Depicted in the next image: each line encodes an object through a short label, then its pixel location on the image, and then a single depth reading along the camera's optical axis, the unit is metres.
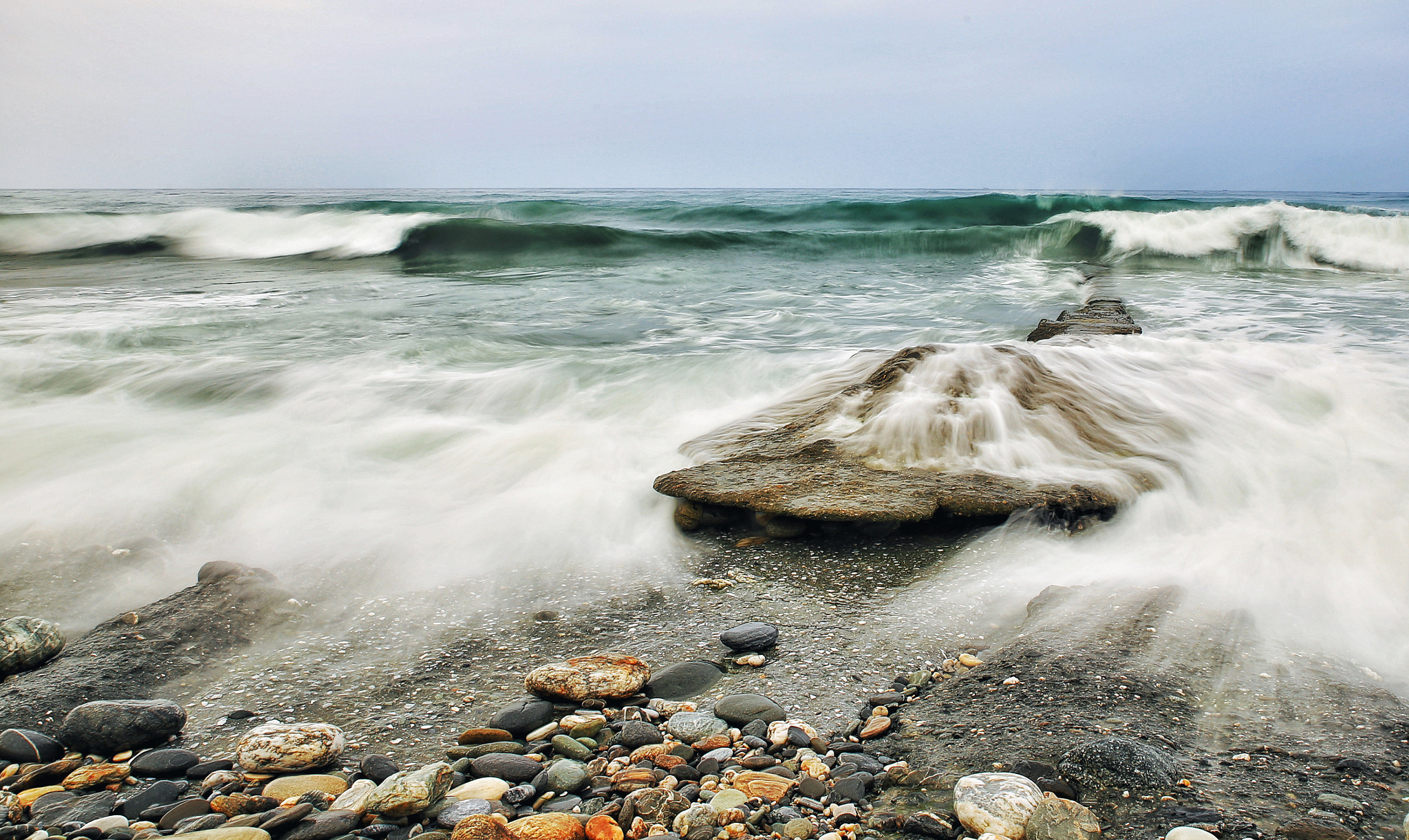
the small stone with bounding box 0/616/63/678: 2.00
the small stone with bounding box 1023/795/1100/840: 1.30
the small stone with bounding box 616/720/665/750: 1.68
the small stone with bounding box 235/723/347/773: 1.58
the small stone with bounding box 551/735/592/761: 1.65
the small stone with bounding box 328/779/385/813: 1.44
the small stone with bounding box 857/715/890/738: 1.72
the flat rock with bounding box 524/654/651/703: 1.86
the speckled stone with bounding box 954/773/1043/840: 1.32
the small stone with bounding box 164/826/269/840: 1.32
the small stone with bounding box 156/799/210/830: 1.41
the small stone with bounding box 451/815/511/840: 1.32
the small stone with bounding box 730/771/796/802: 1.48
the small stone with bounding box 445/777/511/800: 1.49
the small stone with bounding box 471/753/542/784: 1.56
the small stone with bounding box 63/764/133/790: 1.54
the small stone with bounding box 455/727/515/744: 1.73
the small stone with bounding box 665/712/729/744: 1.71
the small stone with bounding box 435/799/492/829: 1.40
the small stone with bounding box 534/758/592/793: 1.53
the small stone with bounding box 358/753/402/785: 1.58
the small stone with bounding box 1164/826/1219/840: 1.27
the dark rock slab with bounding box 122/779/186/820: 1.46
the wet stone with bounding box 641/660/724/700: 1.94
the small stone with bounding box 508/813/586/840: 1.33
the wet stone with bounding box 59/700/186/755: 1.65
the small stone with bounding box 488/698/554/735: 1.77
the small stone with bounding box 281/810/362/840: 1.36
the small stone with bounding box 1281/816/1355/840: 1.27
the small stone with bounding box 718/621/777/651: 2.15
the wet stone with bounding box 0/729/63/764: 1.61
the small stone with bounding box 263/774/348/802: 1.50
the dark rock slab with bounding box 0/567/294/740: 1.86
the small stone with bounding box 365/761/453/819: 1.42
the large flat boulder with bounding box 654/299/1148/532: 2.90
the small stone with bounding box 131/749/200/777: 1.59
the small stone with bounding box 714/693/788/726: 1.78
